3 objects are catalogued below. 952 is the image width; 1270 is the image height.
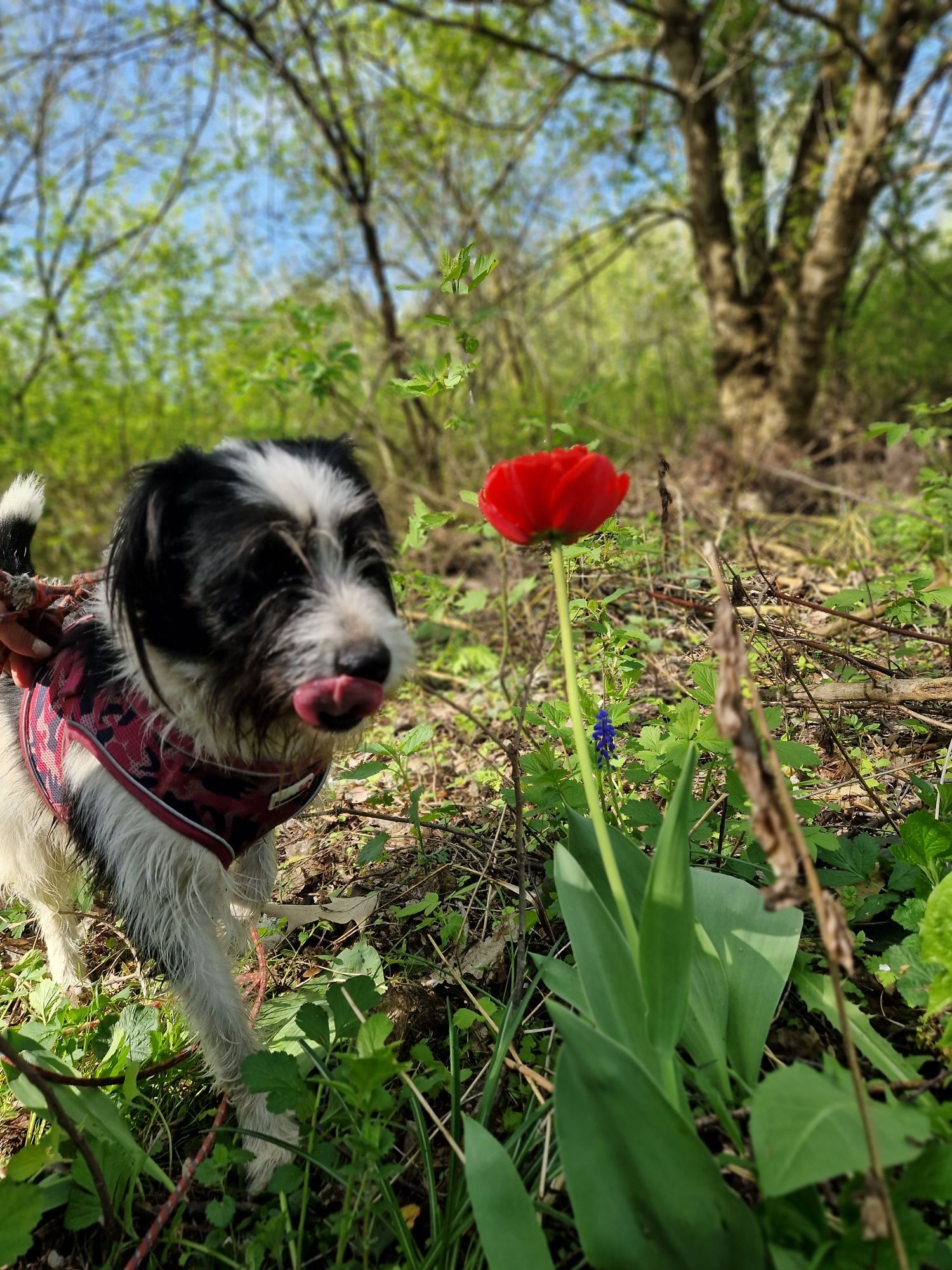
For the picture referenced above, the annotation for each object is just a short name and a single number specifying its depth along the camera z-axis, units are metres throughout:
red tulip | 0.39
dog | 0.51
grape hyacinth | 0.58
